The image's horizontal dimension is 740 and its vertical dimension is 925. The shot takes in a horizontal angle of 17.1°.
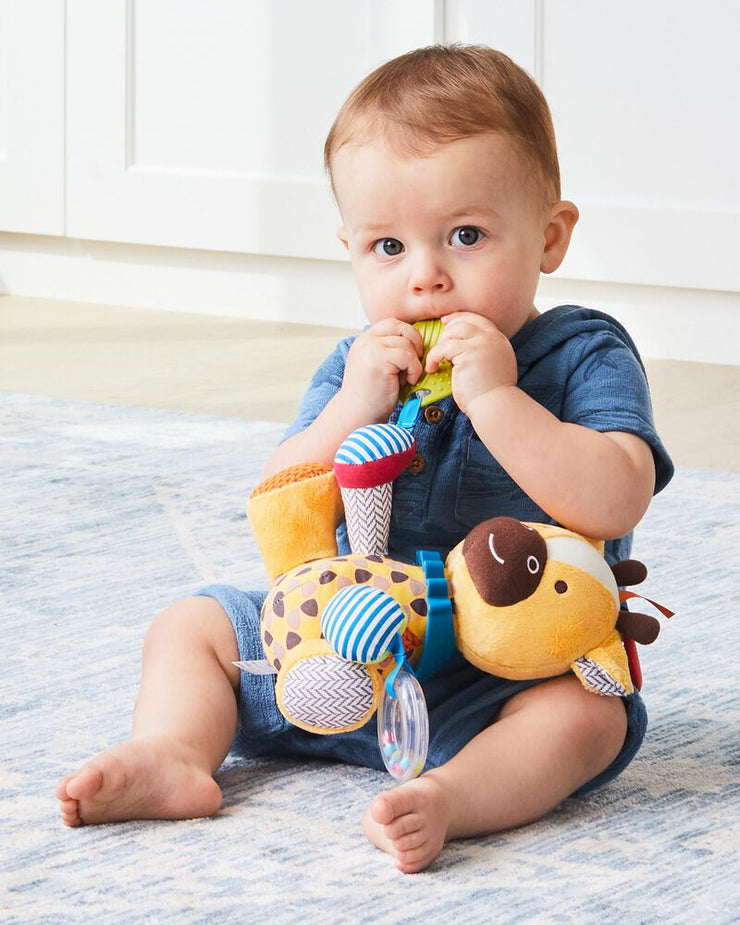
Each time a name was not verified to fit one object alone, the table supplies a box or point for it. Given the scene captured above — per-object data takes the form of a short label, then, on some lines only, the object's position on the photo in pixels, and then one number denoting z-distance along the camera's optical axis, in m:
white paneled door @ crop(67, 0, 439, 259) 3.87
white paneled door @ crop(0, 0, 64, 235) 4.30
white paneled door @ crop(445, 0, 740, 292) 3.34
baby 1.22
